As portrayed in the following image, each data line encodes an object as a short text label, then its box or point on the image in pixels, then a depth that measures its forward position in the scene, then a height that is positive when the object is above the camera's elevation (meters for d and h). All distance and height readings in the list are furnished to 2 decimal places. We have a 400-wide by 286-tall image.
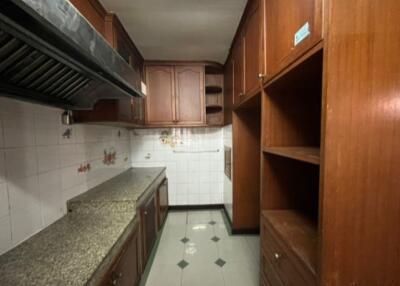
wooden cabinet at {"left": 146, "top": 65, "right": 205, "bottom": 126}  2.73 +0.55
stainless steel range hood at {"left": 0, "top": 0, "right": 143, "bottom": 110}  0.50 +0.30
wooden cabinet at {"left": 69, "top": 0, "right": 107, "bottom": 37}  1.27 +0.89
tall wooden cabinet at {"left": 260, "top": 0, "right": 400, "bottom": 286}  0.58 -0.02
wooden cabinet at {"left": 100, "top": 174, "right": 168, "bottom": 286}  1.10 -0.83
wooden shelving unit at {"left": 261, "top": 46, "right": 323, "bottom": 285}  1.10 -0.13
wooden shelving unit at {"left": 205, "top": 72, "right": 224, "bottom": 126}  2.99 +0.57
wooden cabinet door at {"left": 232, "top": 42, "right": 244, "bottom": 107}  1.77 +0.62
